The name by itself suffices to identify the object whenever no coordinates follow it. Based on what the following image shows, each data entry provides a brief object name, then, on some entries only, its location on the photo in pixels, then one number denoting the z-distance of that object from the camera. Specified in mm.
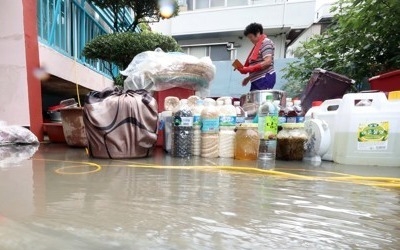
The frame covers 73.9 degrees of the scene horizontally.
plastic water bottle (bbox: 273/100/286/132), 1765
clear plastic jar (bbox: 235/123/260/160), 1663
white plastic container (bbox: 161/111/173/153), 1956
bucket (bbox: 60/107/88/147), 2199
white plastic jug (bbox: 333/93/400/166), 1446
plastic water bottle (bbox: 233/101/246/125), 1817
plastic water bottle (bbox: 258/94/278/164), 1612
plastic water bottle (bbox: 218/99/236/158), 1721
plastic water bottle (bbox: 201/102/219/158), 1712
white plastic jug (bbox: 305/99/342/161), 1661
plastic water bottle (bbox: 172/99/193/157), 1689
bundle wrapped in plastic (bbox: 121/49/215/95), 2238
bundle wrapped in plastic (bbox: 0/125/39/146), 2258
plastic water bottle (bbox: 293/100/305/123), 1796
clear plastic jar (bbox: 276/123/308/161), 1680
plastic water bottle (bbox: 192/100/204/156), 1762
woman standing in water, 2922
